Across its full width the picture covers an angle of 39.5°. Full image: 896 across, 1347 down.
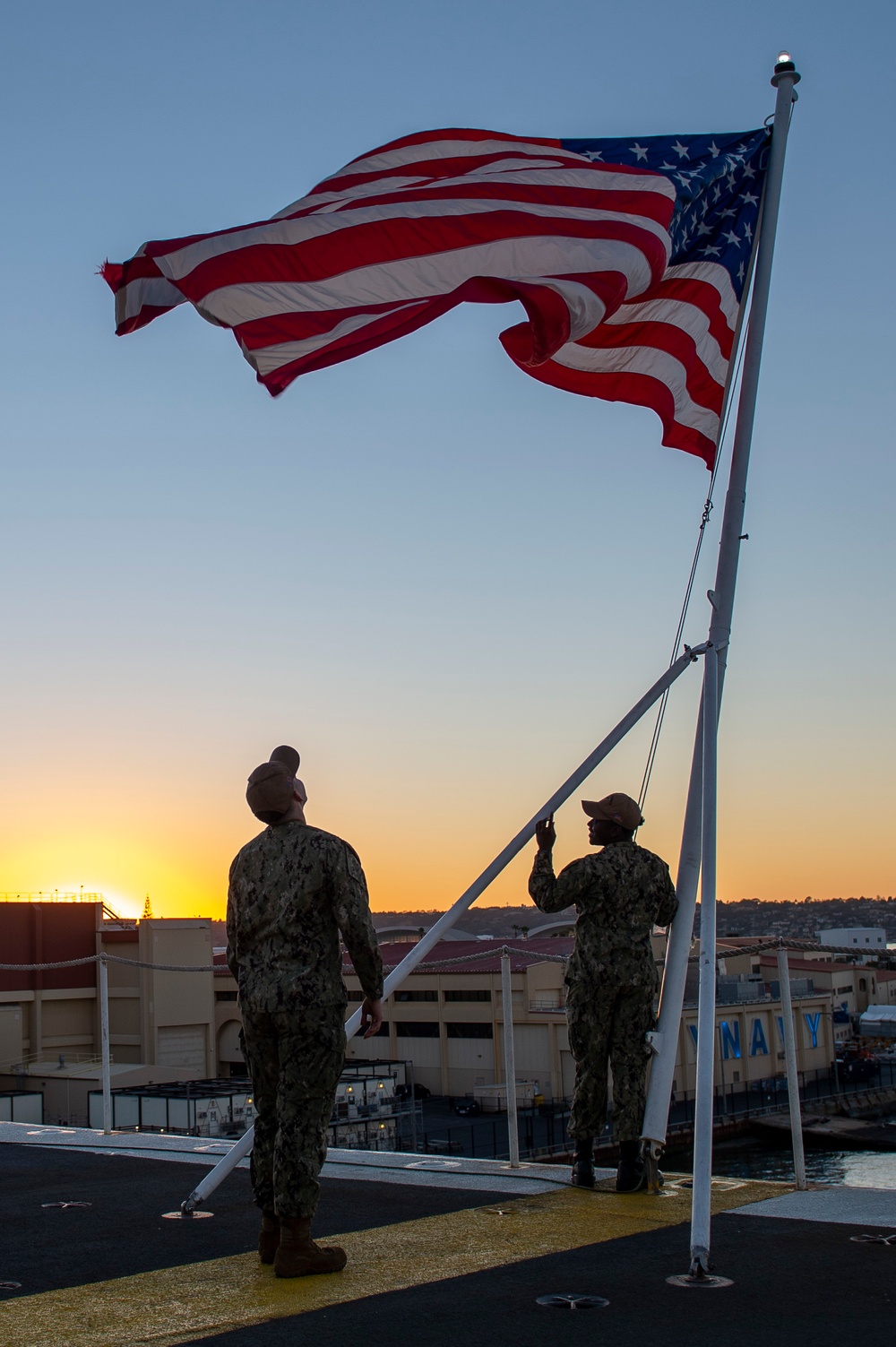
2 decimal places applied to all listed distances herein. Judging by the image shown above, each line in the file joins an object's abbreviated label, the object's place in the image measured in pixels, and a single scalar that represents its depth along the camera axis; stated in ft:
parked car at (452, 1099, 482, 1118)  188.14
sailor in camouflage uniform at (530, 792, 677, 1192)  19.53
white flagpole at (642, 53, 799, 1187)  19.11
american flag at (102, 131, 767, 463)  20.34
